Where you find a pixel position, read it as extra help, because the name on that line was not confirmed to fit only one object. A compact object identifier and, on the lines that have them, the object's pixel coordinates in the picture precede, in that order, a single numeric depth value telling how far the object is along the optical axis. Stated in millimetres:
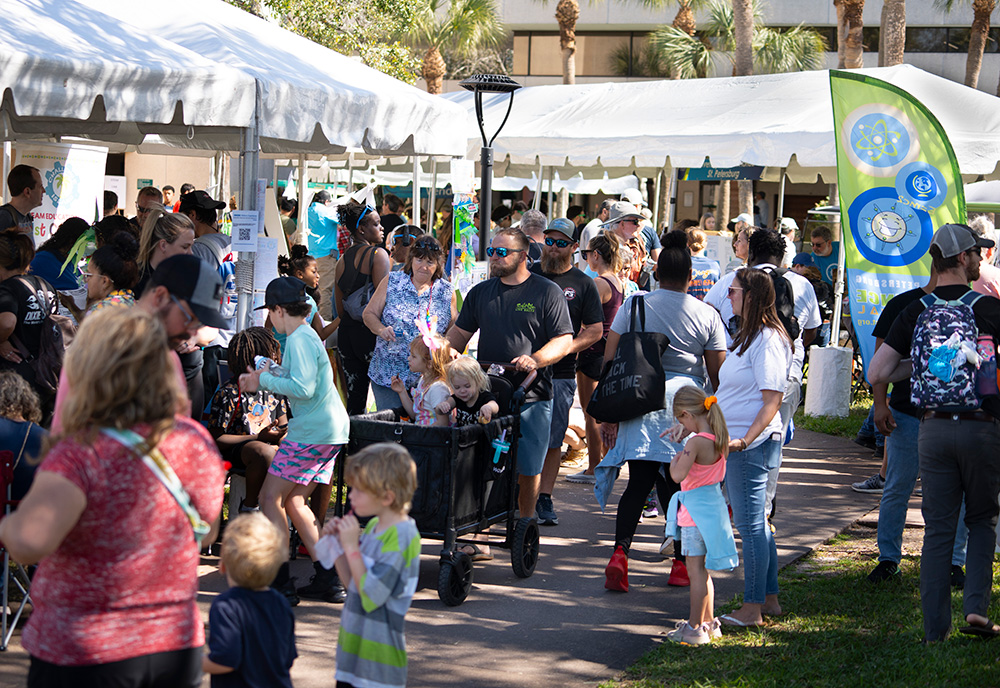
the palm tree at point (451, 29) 41125
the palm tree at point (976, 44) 32375
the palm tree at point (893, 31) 20406
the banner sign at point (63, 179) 9953
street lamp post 10938
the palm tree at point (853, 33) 23938
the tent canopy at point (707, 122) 14305
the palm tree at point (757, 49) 39719
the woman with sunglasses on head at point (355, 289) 8281
